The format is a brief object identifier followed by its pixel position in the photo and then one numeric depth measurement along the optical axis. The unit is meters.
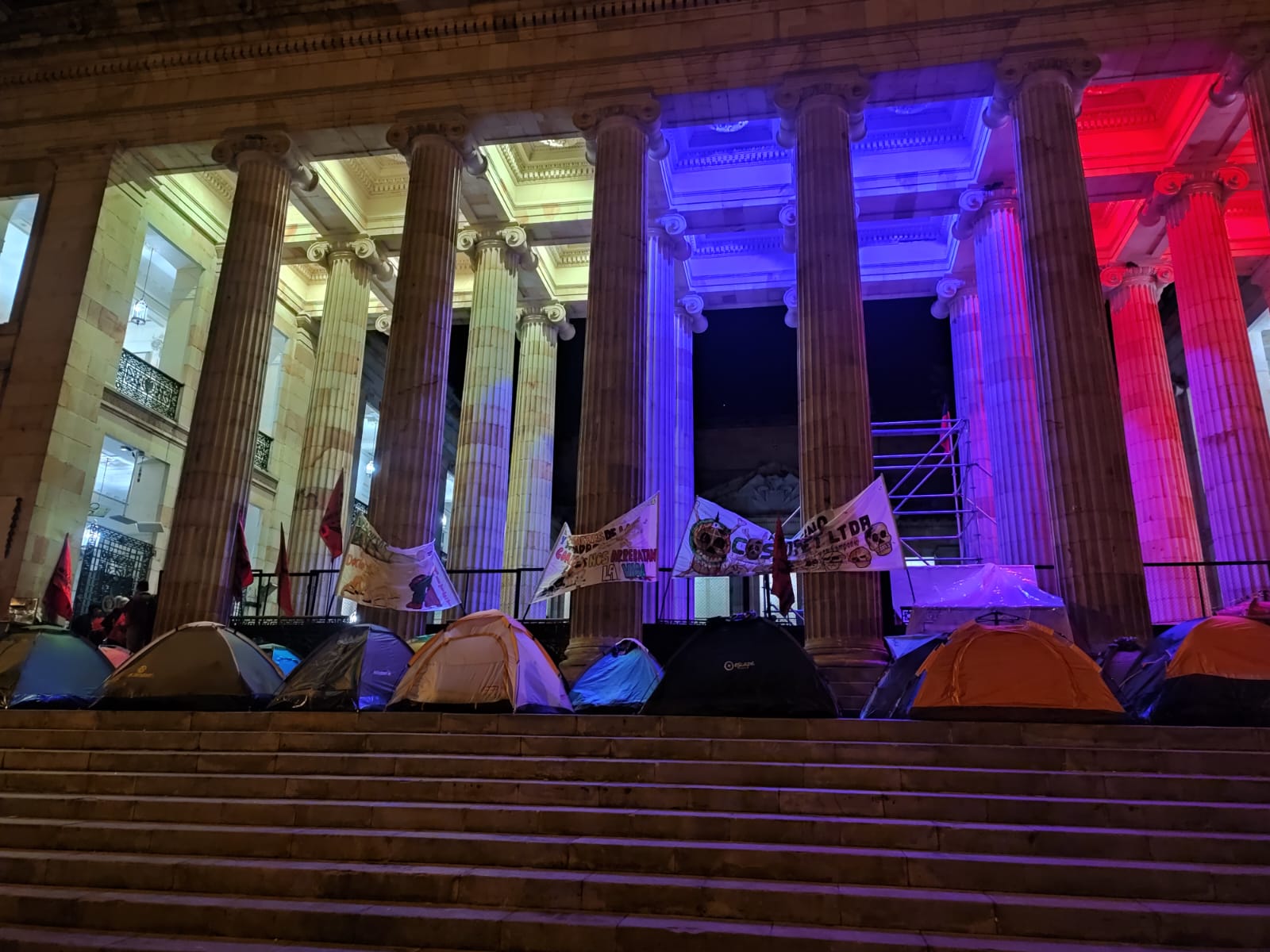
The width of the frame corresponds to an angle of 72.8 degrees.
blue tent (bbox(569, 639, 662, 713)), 12.29
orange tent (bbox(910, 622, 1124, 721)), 9.62
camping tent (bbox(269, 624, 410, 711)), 11.24
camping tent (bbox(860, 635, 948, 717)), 10.83
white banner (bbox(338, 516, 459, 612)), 15.28
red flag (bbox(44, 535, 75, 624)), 16.73
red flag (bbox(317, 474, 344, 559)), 16.86
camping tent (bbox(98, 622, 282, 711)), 11.61
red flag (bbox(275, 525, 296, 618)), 16.98
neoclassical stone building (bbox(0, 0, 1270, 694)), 15.67
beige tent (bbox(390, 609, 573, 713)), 11.11
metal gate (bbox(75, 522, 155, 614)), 20.77
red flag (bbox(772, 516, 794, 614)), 12.91
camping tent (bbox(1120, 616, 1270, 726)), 9.88
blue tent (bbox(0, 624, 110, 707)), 12.02
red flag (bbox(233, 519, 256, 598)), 16.84
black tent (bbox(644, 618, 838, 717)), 10.49
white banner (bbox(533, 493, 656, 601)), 14.83
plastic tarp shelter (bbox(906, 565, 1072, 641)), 13.53
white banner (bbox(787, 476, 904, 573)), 13.77
